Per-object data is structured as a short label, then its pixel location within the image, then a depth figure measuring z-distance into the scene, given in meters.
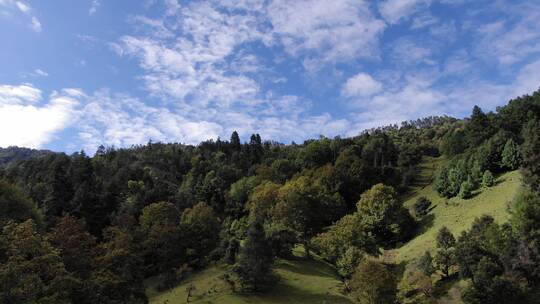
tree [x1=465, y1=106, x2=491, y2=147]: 92.38
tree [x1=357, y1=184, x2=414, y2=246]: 70.88
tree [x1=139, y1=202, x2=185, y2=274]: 62.72
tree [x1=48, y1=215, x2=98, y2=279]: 45.53
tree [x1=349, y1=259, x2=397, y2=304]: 45.69
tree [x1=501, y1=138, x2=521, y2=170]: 72.62
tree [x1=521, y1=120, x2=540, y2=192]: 55.23
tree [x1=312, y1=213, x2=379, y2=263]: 61.06
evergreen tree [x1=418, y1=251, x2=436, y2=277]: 49.12
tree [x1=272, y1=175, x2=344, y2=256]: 72.38
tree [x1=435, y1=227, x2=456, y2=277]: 49.56
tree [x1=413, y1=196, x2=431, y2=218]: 76.12
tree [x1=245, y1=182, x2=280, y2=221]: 77.01
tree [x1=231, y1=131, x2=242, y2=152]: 139.19
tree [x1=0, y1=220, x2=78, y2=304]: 26.52
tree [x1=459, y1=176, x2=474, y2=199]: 71.00
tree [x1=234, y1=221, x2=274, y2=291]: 53.03
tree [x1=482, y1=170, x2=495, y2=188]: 70.62
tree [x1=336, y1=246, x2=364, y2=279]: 55.94
